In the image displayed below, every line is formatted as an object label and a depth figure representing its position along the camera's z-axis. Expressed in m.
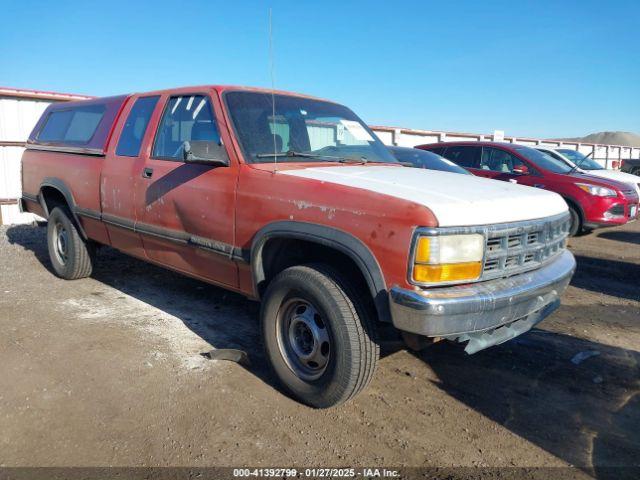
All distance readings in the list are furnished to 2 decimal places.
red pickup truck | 2.51
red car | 8.09
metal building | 9.48
